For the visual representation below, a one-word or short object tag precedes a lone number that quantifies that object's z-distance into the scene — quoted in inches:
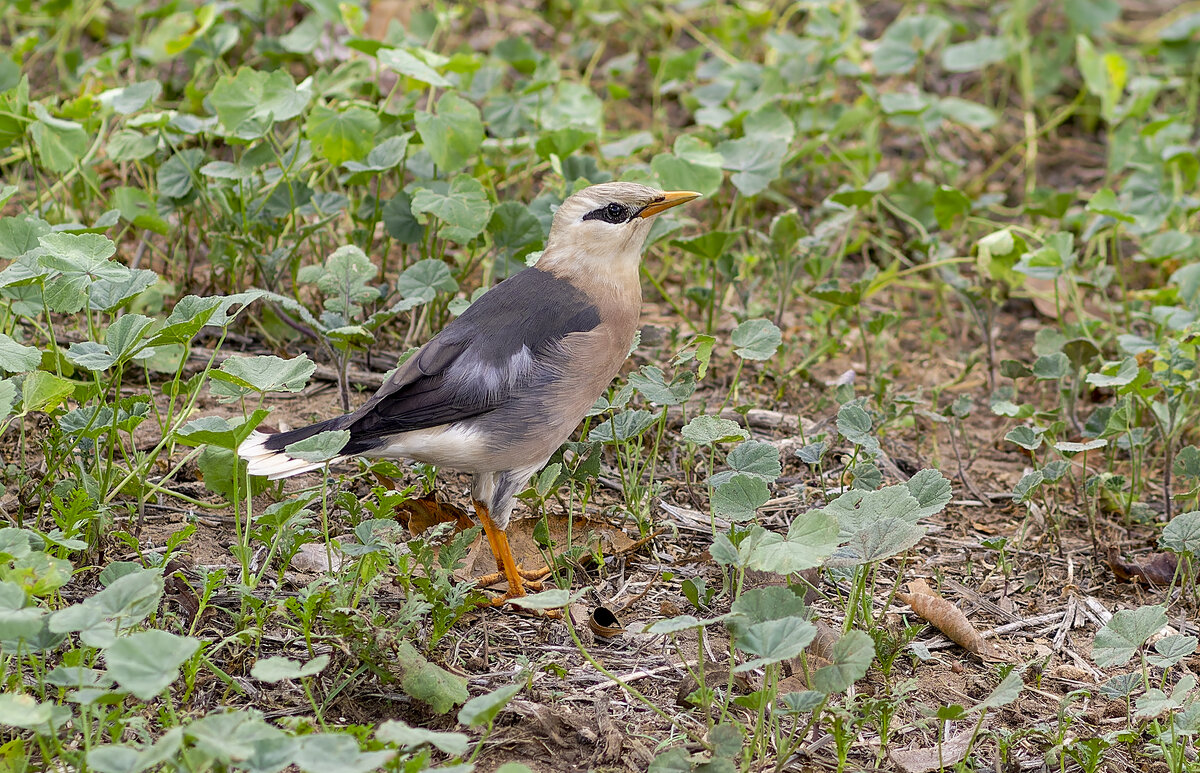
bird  281.3
